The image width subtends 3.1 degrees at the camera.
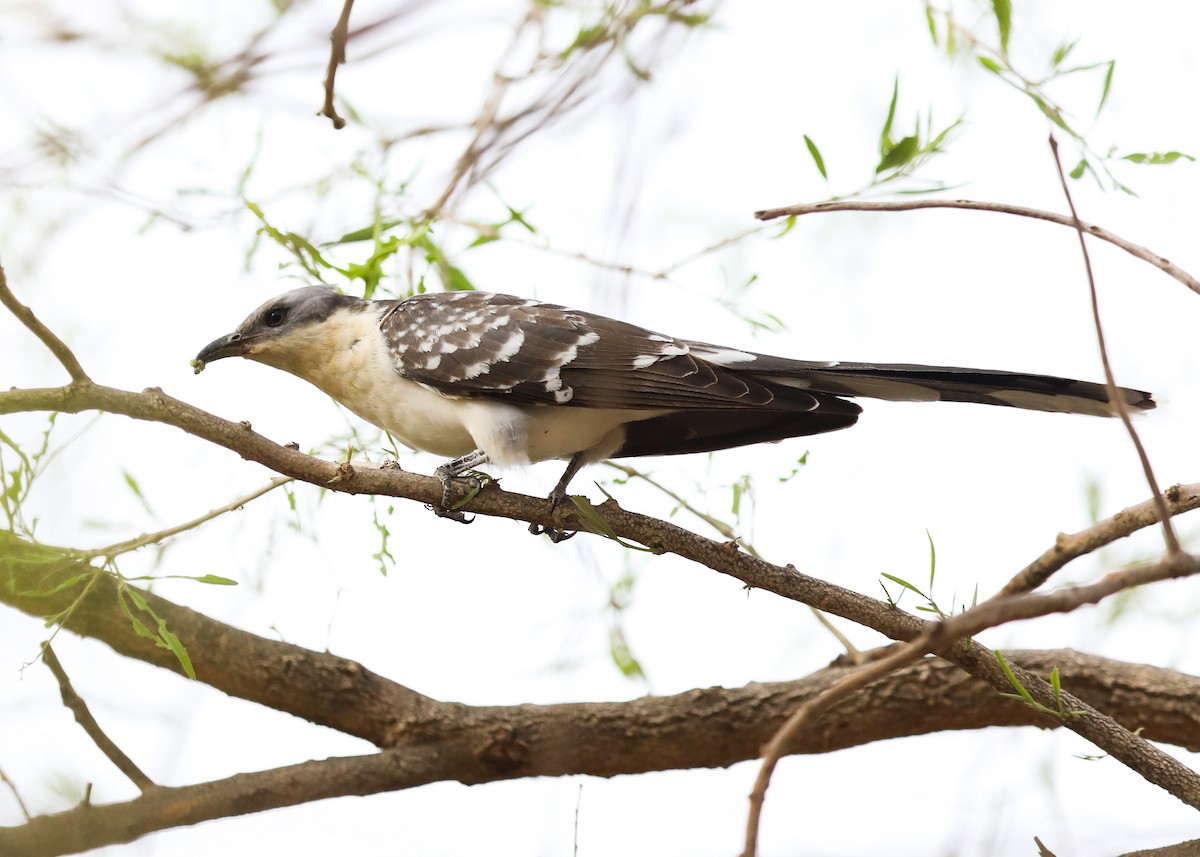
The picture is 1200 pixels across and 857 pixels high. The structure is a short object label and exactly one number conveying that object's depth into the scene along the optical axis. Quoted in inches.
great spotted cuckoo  359.1
